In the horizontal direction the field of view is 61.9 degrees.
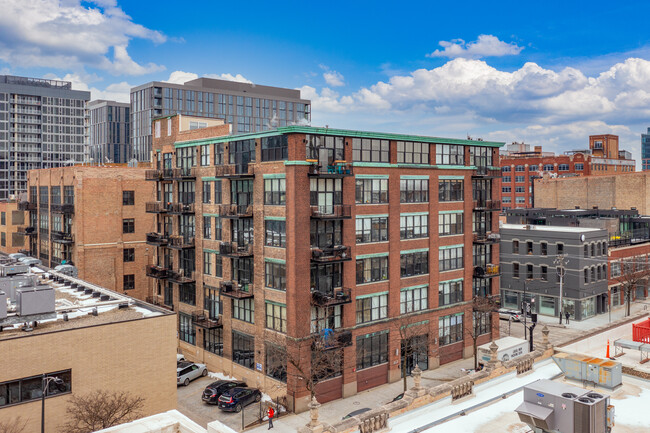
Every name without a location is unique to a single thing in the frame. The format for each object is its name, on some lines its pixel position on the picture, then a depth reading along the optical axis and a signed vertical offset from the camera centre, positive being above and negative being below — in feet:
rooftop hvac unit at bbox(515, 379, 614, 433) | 61.31 -24.56
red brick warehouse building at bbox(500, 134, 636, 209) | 453.99 +25.55
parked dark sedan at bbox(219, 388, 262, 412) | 134.51 -49.81
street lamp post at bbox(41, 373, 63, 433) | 85.38 -29.40
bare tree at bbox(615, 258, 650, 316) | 233.39 -34.68
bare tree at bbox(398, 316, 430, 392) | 154.71 -39.52
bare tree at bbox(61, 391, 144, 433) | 87.20 -34.81
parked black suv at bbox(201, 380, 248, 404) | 139.74 -49.46
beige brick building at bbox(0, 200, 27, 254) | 269.03 -12.38
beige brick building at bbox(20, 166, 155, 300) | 205.05 -9.02
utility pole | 217.36 -26.84
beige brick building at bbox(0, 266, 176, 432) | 87.61 -27.61
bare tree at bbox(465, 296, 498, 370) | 172.14 -35.89
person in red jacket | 123.68 -49.42
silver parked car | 153.99 -49.84
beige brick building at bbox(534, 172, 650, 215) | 332.80 +4.80
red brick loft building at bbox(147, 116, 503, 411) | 136.87 -14.23
